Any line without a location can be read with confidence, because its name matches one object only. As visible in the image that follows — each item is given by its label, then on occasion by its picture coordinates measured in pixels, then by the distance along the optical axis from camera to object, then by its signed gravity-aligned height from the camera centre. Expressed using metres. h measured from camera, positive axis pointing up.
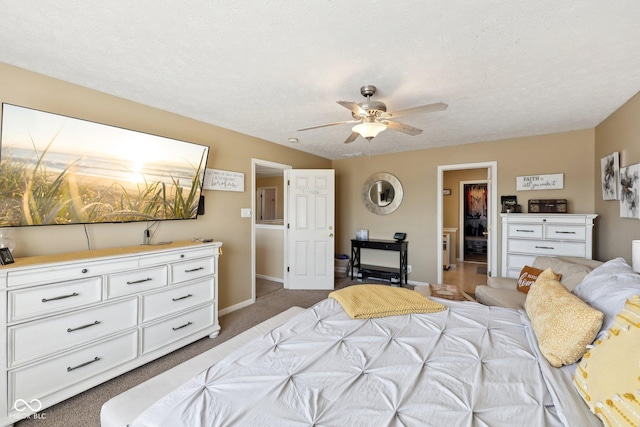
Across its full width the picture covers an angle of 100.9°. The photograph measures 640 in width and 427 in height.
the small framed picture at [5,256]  1.68 -0.26
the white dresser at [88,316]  1.66 -0.76
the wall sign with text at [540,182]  3.60 +0.50
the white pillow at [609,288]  1.21 -0.36
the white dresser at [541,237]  3.08 -0.24
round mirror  4.87 +0.45
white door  4.49 -0.26
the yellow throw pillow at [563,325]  1.16 -0.51
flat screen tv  1.84 +0.37
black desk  4.56 -0.64
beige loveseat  2.27 -0.69
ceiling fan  1.95 +0.81
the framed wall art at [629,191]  2.26 +0.25
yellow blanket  1.75 -0.61
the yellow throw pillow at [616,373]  0.82 -0.54
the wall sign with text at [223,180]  3.21 +0.46
